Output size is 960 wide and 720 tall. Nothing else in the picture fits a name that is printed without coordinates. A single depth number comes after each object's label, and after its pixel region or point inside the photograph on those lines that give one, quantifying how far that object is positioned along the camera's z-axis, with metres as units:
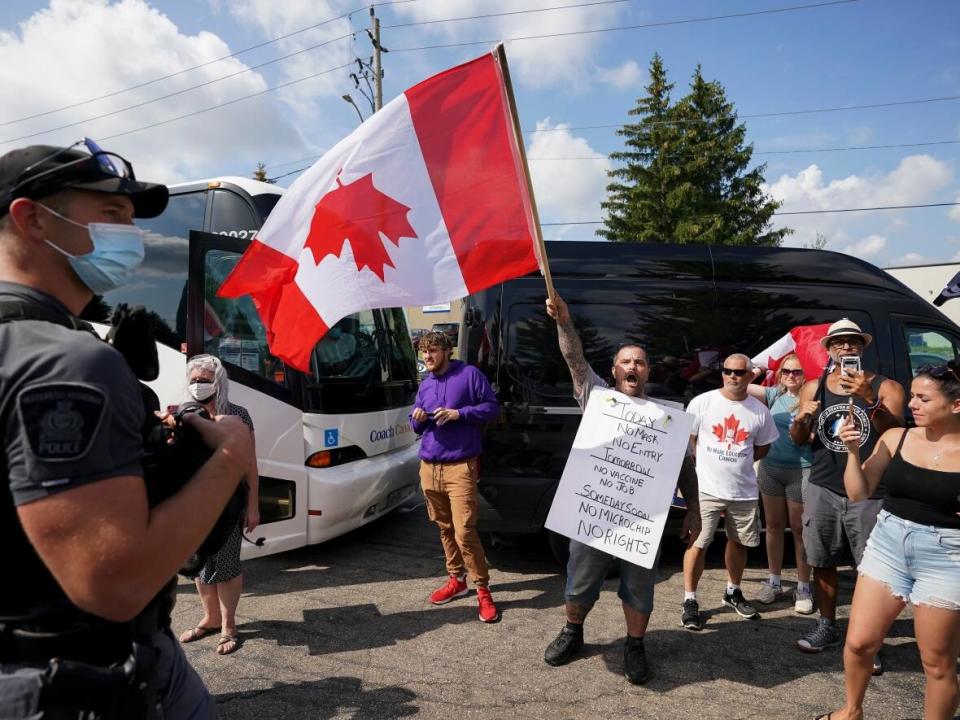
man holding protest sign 3.33
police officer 0.99
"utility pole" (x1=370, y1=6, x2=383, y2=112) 21.50
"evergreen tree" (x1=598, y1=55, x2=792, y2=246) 26.14
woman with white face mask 3.44
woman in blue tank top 4.16
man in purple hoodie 4.18
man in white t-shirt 3.97
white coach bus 4.39
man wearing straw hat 3.19
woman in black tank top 2.46
